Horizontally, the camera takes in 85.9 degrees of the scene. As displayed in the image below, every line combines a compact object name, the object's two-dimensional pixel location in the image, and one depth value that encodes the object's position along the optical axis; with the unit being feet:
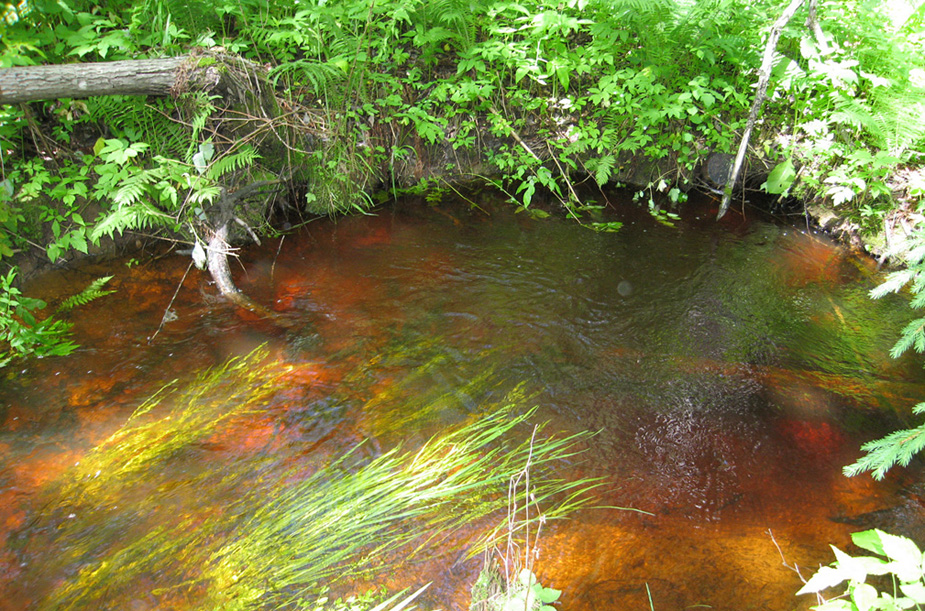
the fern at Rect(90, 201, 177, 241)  11.10
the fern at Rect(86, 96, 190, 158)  13.08
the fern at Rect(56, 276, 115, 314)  12.35
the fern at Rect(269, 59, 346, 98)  13.53
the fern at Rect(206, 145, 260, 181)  12.57
